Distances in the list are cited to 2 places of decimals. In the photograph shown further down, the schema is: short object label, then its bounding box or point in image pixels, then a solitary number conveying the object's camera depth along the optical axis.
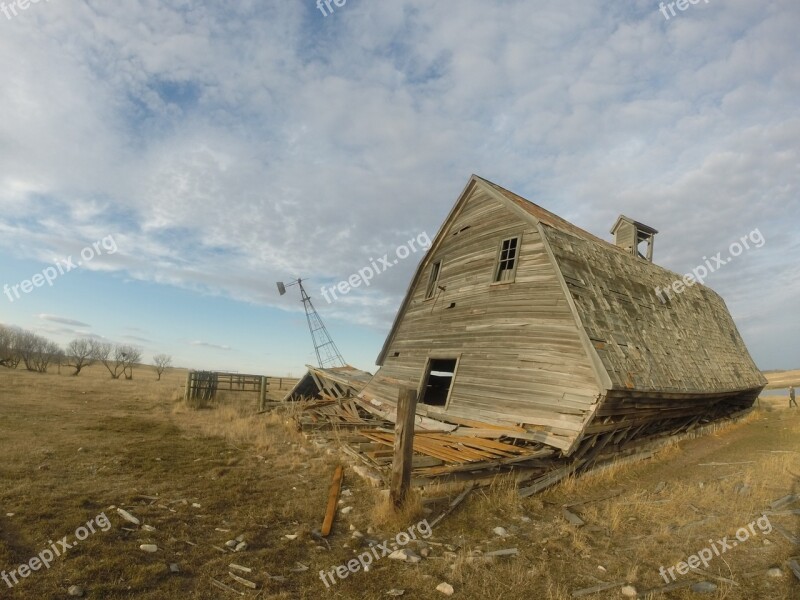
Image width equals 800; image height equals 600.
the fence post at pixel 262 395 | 20.91
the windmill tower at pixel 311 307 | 30.97
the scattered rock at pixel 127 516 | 5.87
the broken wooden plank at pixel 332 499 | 6.21
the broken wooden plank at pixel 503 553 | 5.47
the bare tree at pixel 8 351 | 39.49
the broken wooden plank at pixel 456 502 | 6.38
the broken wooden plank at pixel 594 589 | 4.59
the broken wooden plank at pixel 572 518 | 6.67
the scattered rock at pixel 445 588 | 4.56
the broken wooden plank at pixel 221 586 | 4.36
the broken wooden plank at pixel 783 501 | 7.32
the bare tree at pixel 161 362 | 49.88
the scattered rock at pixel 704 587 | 4.61
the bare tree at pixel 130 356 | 44.46
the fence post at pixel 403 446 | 6.41
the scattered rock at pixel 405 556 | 5.26
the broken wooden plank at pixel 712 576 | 4.77
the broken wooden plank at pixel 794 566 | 4.88
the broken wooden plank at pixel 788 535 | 5.81
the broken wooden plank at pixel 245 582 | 4.43
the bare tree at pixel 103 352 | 47.63
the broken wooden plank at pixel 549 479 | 7.82
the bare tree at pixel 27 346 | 40.53
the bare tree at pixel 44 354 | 40.53
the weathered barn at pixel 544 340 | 8.98
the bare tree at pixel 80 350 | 44.92
